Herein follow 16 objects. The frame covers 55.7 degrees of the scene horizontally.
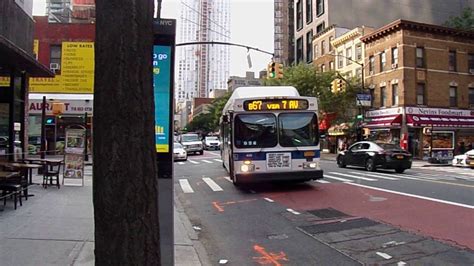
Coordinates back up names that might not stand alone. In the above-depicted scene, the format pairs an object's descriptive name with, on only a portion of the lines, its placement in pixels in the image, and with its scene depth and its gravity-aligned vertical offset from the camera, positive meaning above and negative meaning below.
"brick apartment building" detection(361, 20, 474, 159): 35.88 +5.00
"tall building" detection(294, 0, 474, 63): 52.38 +16.22
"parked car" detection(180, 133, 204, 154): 40.84 +0.02
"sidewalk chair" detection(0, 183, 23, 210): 8.91 -0.96
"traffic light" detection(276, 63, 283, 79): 24.16 +4.07
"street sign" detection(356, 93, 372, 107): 36.00 +3.82
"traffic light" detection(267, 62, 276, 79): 24.14 +4.16
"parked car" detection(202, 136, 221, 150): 54.28 +0.06
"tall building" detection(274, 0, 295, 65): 95.56 +24.88
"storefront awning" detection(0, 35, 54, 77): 9.16 +2.00
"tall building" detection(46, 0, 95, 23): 34.81 +10.51
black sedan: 21.20 -0.53
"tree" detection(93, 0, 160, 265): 2.49 +0.00
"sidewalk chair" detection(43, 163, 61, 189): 12.70 -0.88
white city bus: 12.88 +0.19
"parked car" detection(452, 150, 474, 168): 26.06 -0.83
